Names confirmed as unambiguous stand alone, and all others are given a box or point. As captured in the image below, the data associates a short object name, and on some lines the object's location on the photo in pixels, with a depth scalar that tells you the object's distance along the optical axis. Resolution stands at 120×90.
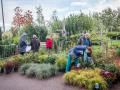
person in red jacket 6.13
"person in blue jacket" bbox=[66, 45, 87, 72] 4.09
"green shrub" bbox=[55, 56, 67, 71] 4.43
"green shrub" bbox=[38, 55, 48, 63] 4.95
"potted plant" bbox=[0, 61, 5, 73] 4.56
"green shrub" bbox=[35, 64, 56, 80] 4.05
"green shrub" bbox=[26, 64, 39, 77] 4.23
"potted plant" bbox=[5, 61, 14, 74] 4.55
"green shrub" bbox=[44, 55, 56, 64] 4.88
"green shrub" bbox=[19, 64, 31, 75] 4.44
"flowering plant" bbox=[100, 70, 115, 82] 3.47
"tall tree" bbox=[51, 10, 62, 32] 10.41
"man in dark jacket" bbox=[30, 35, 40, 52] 5.91
